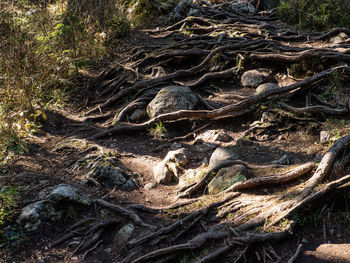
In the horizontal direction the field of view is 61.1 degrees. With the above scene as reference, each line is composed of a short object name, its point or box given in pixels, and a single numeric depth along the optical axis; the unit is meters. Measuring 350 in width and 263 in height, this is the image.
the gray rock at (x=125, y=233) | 3.46
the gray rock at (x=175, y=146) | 5.56
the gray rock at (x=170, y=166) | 4.71
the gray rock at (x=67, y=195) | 3.73
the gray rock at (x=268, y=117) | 5.40
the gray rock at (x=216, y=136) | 5.39
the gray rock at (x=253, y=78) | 6.75
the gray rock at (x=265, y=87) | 6.22
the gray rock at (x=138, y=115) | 6.58
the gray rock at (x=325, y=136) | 4.52
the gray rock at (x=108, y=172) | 4.56
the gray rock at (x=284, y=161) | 4.30
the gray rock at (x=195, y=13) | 11.31
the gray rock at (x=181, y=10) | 11.98
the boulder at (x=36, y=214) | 3.40
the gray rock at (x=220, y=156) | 4.50
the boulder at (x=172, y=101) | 6.16
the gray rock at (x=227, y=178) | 3.98
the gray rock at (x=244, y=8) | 11.94
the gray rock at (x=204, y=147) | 5.26
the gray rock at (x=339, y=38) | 7.49
